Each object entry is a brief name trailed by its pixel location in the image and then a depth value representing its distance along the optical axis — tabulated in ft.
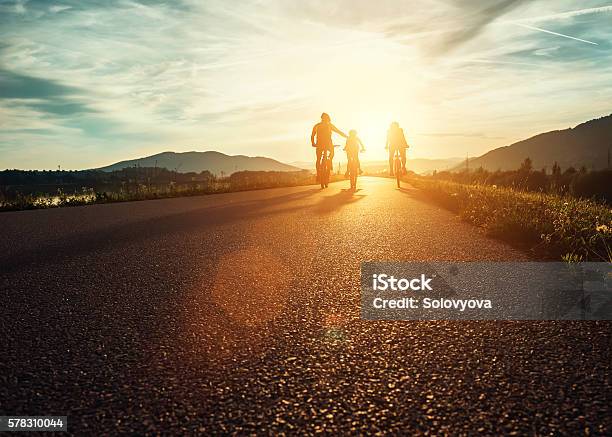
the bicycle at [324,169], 64.23
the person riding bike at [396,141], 72.61
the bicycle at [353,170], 65.46
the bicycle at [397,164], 71.17
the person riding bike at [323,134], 62.80
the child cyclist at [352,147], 66.08
